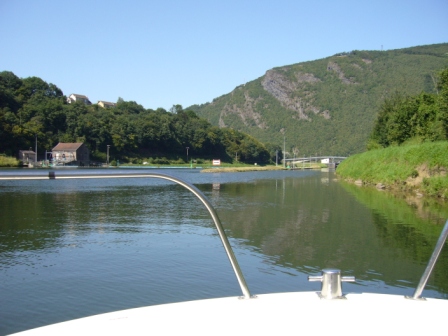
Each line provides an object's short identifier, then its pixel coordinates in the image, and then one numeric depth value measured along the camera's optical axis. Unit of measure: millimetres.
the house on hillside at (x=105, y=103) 147625
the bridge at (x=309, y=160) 127500
